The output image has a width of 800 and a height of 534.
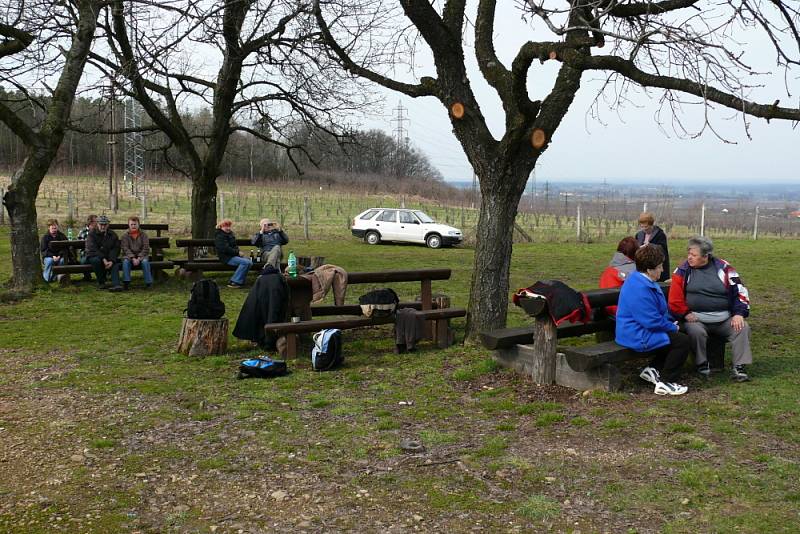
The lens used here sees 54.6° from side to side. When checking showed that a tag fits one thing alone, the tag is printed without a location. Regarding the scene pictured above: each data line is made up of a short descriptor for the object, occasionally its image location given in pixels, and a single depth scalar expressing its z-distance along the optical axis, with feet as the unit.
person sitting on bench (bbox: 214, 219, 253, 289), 44.88
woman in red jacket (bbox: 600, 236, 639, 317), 26.76
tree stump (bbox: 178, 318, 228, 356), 27.40
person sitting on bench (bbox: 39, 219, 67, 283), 43.29
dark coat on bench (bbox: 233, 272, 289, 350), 27.35
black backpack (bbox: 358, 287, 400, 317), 27.50
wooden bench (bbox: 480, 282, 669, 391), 20.34
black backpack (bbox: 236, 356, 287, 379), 24.09
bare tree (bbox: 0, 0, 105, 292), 40.29
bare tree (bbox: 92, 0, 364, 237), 47.06
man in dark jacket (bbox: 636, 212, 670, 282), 30.91
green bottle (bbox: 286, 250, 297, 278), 28.65
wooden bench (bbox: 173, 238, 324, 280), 45.39
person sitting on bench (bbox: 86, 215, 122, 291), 43.06
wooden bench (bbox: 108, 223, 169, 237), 55.67
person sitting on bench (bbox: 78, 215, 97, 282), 43.14
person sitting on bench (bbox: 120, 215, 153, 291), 43.91
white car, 81.66
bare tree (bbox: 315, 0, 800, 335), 23.11
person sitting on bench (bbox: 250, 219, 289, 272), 41.39
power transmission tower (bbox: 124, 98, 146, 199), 121.66
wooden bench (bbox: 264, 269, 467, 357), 25.96
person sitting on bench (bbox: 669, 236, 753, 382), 21.71
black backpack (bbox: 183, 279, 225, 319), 27.43
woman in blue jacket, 20.61
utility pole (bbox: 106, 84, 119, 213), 106.93
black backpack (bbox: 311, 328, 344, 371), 24.82
